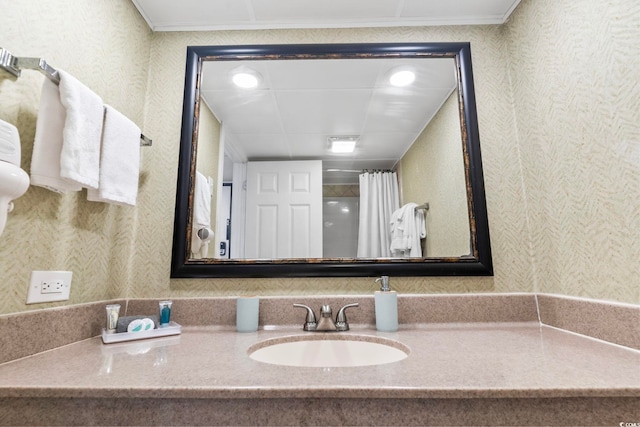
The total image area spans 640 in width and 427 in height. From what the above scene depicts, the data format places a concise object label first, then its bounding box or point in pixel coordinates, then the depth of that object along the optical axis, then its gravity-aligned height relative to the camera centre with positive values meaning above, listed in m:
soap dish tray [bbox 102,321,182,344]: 0.95 -0.22
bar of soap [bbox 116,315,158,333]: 0.99 -0.19
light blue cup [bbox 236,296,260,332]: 1.10 -0.19
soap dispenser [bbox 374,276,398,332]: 1.09 -0.18
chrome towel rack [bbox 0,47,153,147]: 0.75 +0.49
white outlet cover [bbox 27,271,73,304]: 0.84 -0.06
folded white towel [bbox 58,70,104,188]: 0.83 +0.37
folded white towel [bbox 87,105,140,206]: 0.98 +0.33
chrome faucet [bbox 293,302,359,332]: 1.09 -0.21
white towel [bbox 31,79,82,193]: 0.80 +0.32
